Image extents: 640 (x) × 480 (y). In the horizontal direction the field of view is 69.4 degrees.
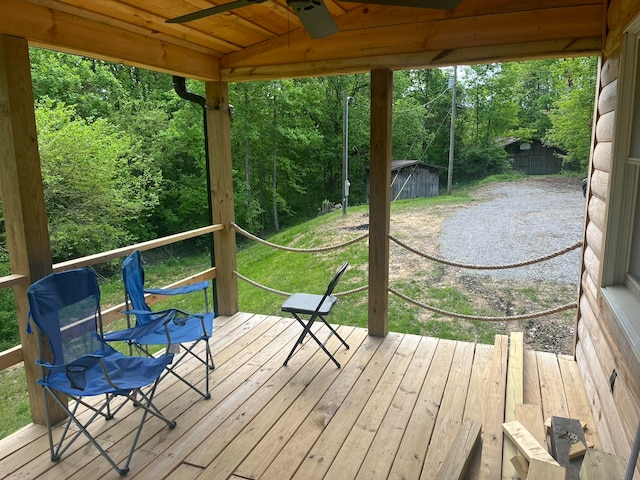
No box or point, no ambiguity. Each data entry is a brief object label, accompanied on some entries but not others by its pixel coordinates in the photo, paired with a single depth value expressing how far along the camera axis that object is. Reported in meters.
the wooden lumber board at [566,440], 1.95
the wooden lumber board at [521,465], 2.00
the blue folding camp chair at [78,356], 2.24
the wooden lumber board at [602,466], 1.70
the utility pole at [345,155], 11.76
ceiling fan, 1.87
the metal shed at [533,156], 14.98
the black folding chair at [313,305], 3.22
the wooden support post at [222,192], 4.12
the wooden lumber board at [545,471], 1.75
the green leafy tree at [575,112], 11.36
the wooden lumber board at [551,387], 2.74
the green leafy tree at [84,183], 9.43
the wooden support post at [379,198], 3.53
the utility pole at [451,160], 13.84
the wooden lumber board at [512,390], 2.12
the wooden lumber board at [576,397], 2.50
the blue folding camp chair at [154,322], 2.82
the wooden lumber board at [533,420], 2.28
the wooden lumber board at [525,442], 2.01
